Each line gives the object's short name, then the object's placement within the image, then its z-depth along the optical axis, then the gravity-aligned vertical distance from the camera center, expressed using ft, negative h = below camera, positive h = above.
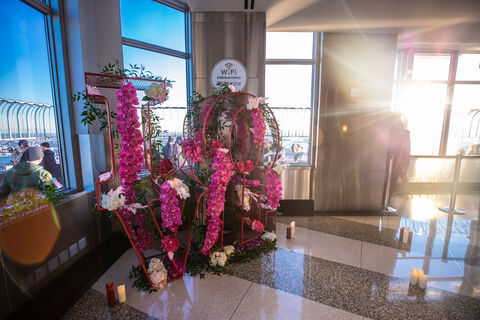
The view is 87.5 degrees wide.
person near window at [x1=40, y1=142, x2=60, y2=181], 8.09 -1.29
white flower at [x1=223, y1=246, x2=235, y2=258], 8.82 -4.51
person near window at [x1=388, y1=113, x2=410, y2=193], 12.89 -1.23
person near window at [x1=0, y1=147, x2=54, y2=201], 6.92 -1.60
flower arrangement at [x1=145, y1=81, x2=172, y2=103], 6.43 +0.75
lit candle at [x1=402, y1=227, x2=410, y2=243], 9.98 -4.42
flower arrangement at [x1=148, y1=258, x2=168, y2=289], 7.23 -4.37
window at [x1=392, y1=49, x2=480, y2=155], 15.92 +1.68
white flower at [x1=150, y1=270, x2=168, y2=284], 7.21 -4.44
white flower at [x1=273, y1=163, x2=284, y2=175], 9.44 -1.72
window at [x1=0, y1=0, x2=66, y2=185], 6.87 +1.17
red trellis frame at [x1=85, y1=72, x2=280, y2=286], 6.09 +0.60
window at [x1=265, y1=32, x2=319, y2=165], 13.37 +1.95
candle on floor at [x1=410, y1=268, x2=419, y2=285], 7.44 -4.53
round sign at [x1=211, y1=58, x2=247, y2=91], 10.73 +2.11
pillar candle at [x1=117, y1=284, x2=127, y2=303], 6.67 -4.54
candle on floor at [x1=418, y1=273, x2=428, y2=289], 7.18 -4.52
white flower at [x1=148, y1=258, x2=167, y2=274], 7.32 -4.21
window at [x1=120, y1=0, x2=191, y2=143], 10.23 +3.32
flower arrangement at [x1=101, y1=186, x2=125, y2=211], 6.03 -1.90
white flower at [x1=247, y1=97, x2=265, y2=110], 8.28 +0.61
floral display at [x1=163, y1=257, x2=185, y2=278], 7.76 -4.58
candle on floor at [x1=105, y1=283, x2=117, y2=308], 6.52 -4.53
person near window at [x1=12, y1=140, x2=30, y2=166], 7.14 -0.87
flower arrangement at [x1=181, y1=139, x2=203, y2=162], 7.21 -0.80
